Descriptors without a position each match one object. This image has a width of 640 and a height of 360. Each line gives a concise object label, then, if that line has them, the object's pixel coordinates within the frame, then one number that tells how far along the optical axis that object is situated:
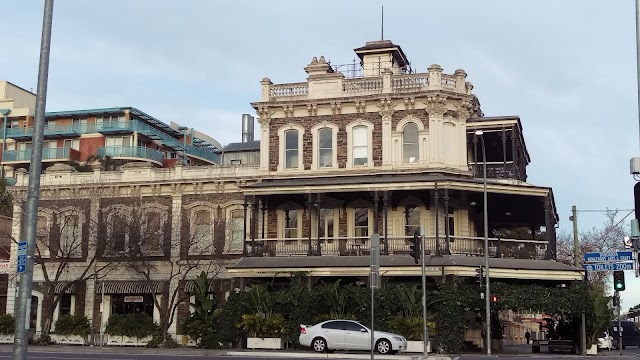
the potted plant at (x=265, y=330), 32.72
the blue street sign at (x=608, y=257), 25.52
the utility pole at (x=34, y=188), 11.52
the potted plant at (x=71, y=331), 39.59
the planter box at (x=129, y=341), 38.44
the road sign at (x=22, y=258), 11.87
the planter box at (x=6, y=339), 39.31
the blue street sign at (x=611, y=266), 25.74
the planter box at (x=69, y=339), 39.50
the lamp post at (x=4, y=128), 69.06
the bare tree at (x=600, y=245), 55.12
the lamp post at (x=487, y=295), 30.78
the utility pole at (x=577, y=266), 32.31
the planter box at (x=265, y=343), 32.62
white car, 29.17
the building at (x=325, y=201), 34.78
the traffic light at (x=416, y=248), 25.91
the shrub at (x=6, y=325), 39.41
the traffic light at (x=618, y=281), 28.94
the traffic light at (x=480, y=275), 30.81
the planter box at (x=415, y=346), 31.20
